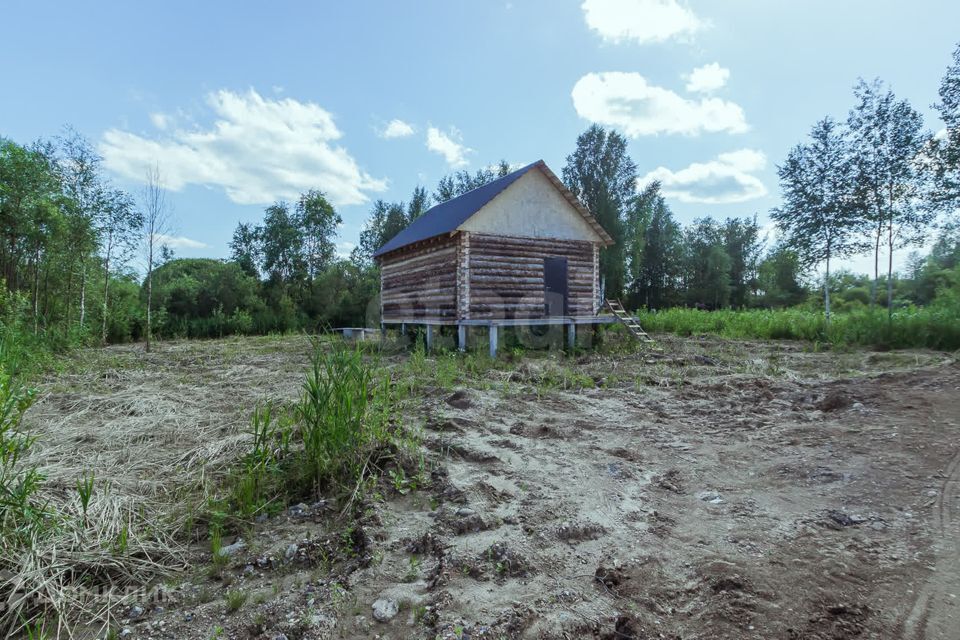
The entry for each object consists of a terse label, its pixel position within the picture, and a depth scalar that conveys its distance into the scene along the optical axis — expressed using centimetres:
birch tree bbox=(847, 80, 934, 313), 1438
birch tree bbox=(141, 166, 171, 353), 1423
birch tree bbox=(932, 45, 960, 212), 1275
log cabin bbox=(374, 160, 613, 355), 1231
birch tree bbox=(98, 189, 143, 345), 1377
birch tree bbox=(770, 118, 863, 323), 1580
